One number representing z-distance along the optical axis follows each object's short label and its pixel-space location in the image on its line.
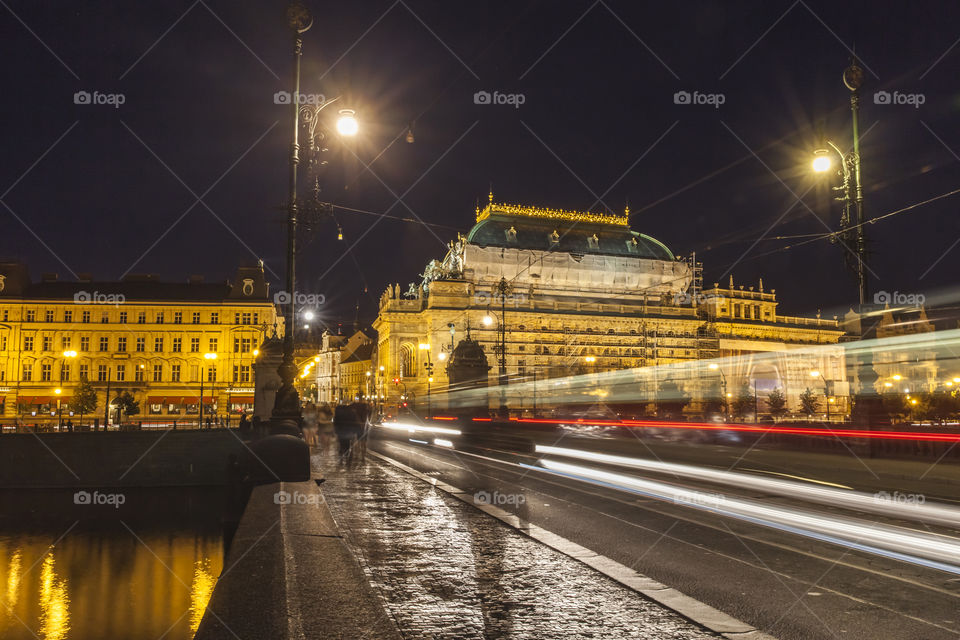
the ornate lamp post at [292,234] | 16.16
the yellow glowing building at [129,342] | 66.62
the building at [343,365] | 126.93
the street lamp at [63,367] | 66.94
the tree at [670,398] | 54.28
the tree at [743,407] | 45.75
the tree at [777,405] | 55.63
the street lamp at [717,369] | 63.47
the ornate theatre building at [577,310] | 81.38
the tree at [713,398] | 54.56
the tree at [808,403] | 66.00
